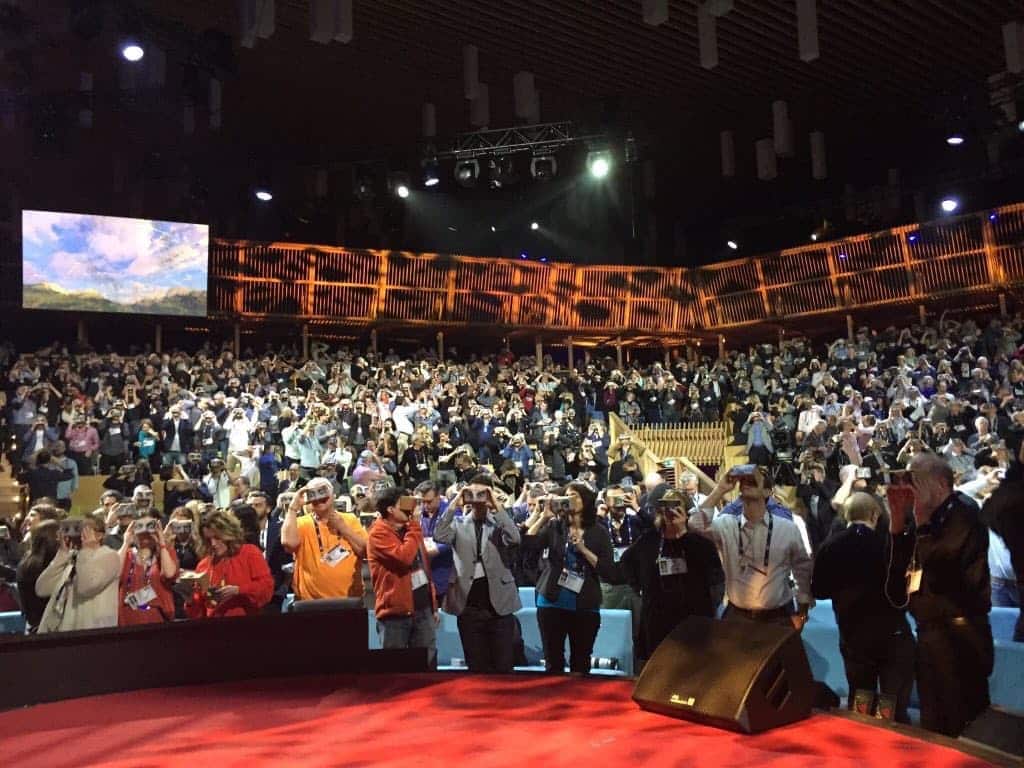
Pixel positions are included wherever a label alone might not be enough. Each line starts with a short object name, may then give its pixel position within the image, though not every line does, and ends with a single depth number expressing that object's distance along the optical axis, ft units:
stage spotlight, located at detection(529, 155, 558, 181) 46.70
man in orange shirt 15.98
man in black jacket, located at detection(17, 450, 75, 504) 34.88
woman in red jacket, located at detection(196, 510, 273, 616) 14.75
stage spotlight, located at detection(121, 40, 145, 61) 36.29
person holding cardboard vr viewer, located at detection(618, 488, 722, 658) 14.74
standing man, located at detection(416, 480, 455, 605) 17.28
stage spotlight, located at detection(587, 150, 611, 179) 45.91
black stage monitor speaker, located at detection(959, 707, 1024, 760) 7.49
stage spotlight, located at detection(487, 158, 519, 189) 47.91
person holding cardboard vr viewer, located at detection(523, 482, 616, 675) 15.96
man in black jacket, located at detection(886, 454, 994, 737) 11.18
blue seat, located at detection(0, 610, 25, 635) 18.17
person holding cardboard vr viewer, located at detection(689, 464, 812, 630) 14.14
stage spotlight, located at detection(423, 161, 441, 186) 49.07
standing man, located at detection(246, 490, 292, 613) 19.29
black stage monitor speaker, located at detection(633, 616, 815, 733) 8.41
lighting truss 46.16
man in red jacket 15.28
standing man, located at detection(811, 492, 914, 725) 13.10
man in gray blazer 16.02
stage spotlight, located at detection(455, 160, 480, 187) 48.03
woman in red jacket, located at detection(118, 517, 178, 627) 15.55
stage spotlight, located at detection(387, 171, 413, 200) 51.80
